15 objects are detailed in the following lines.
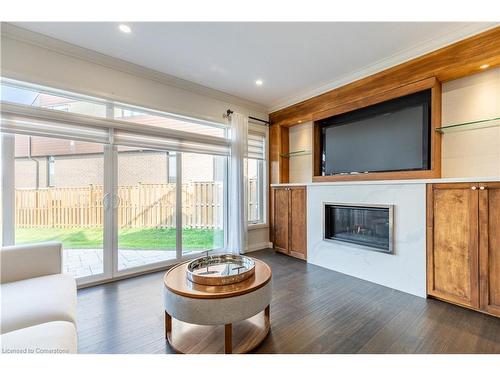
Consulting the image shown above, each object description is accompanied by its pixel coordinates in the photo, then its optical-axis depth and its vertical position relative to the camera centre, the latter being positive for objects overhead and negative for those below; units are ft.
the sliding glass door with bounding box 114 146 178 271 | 9.79 -0.88
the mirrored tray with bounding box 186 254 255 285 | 5.40 -2.15
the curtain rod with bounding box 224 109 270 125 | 12.49 +4.09
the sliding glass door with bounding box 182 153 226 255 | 11.64 -0.77
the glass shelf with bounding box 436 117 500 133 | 7.54 +2.09
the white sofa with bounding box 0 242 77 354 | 3.39 -2.26
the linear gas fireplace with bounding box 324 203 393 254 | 9.16 -1.65
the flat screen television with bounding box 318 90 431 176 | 8.56 +2.09
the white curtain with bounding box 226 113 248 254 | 12.44 -0.25
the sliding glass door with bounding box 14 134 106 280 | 7.99 -0.36
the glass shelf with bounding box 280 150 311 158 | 13.24 +2.02
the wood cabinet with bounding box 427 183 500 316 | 6.53 -1.75
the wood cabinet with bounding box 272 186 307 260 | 12.21 -1.86
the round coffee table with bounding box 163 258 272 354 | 4.87 -2.69
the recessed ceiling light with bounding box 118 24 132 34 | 7.27 +5.08
